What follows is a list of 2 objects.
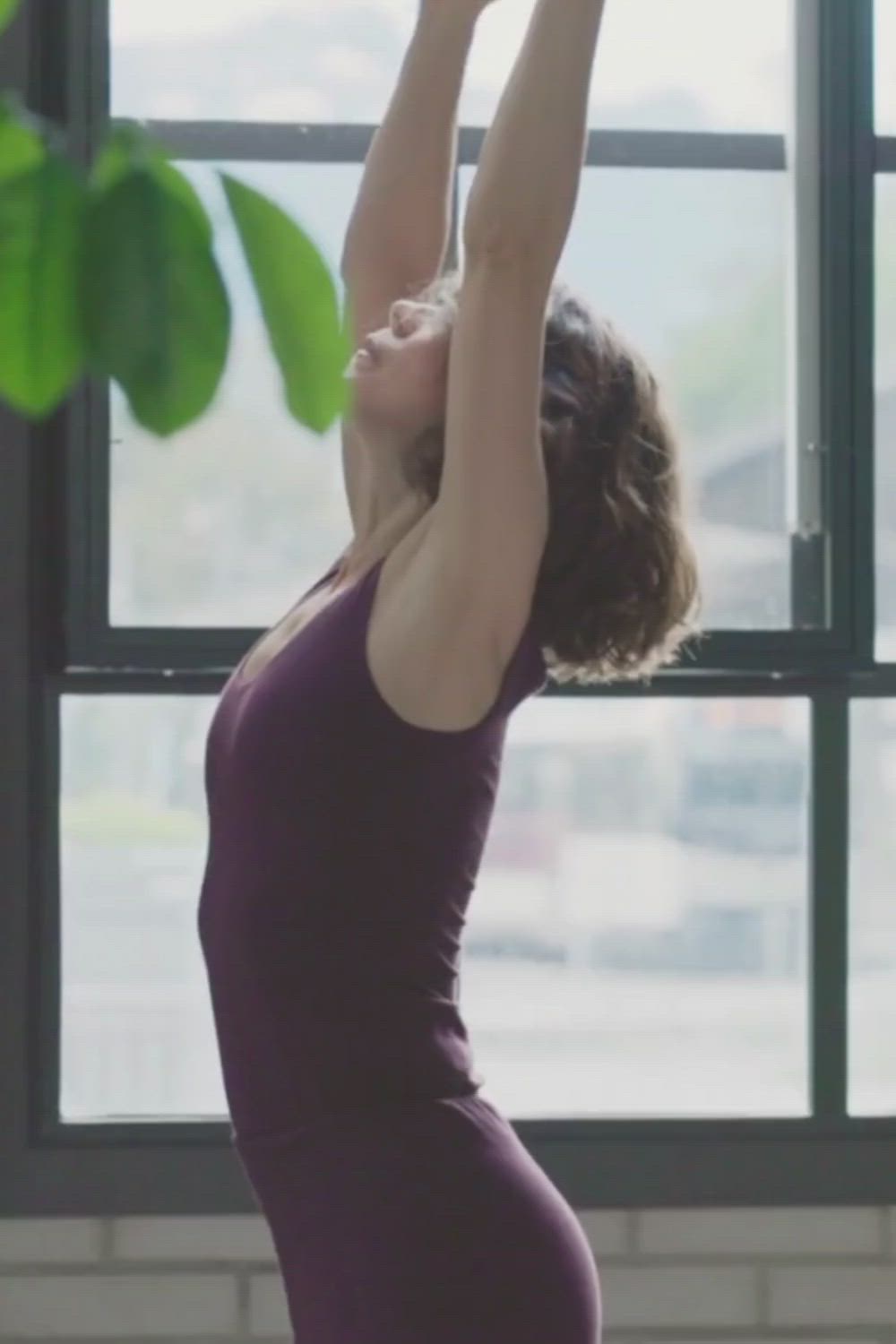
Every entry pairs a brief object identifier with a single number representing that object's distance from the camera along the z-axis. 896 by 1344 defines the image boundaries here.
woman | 3.67
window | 4.42
